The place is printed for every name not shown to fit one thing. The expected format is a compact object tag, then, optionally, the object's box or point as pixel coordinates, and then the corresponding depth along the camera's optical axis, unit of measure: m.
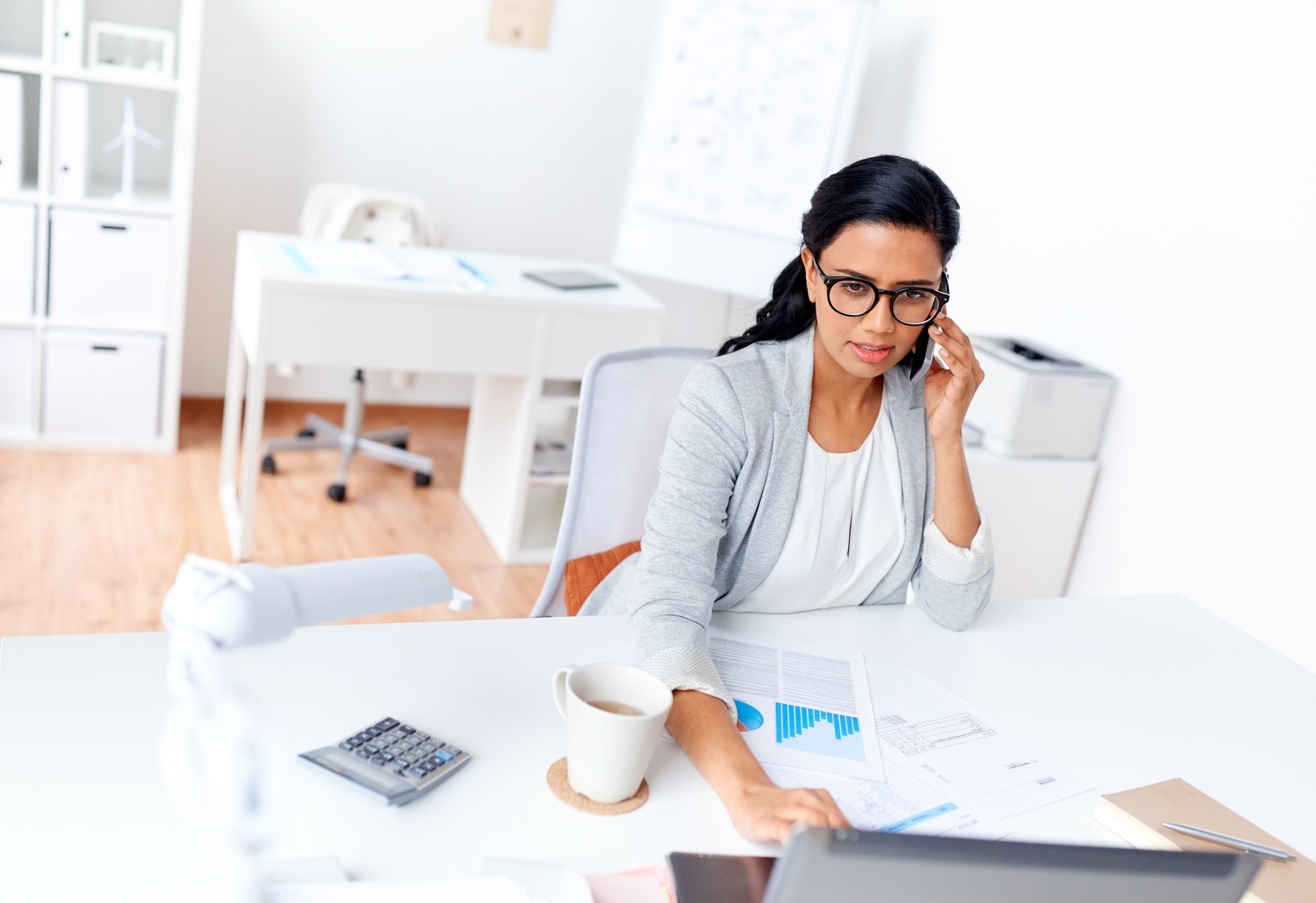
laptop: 0.65
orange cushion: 1.48
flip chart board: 3.46
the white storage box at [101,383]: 3.34
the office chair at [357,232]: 3.39
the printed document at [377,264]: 2.82
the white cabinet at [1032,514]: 2.55
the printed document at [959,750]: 1.04
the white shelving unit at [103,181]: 3.19
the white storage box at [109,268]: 3.28
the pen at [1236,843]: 1.00
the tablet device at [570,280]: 3.09
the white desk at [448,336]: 2.75
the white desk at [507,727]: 0.82
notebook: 0.96
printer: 2.54
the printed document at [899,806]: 0.96
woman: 1.33
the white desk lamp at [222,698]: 0.62
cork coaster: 0.91
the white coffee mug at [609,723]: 0.89
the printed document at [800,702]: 1.04
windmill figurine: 3.25
